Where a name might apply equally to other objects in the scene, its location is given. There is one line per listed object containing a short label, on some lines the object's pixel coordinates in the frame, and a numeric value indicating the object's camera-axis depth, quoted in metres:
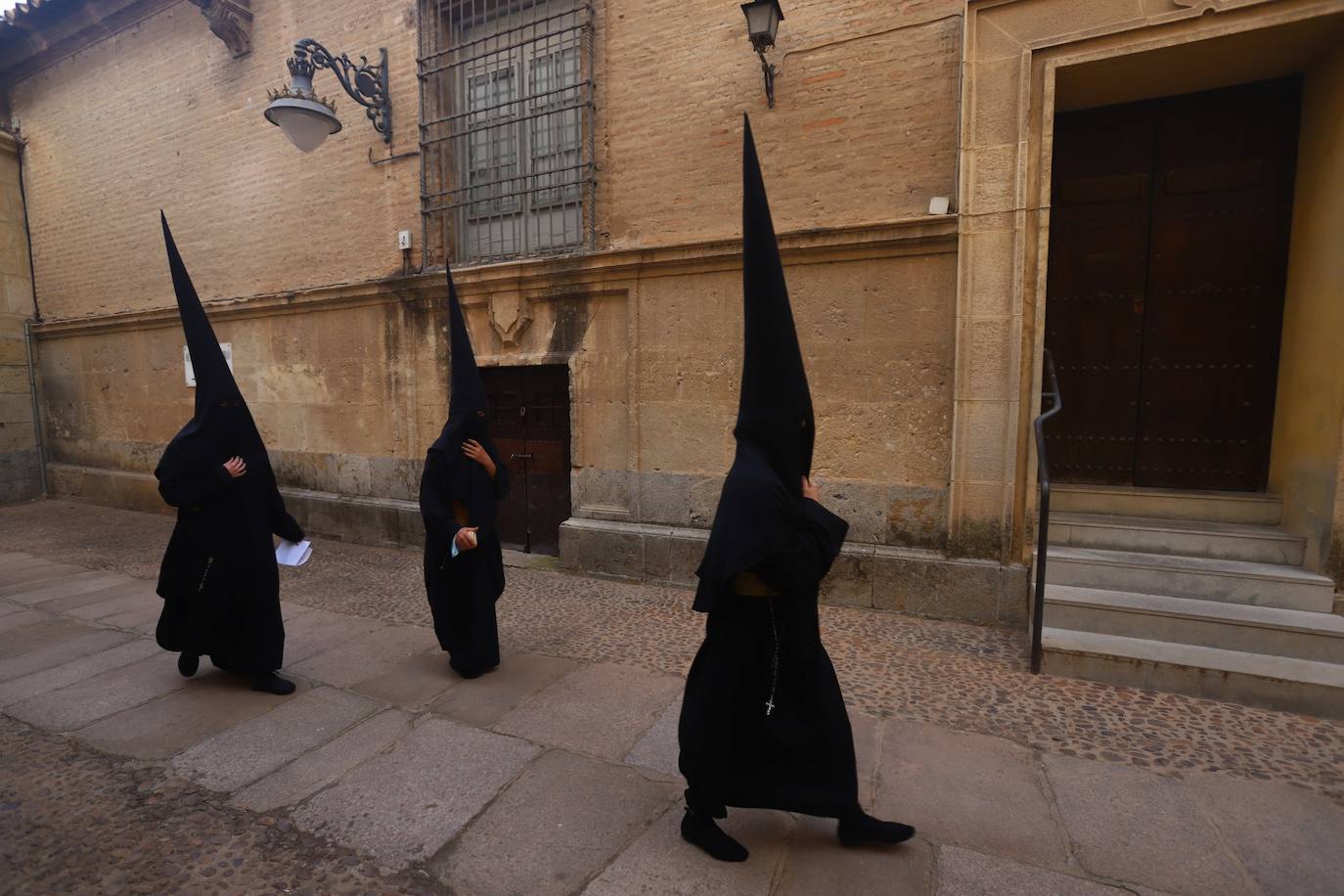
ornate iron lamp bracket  7.14
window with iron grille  6.63
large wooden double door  4.95
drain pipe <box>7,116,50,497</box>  11.12
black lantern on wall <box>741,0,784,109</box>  4.91
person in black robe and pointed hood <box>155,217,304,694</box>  3.75
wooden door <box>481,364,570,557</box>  6.91
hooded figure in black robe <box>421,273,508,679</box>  3.93
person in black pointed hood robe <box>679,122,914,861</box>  2.24
